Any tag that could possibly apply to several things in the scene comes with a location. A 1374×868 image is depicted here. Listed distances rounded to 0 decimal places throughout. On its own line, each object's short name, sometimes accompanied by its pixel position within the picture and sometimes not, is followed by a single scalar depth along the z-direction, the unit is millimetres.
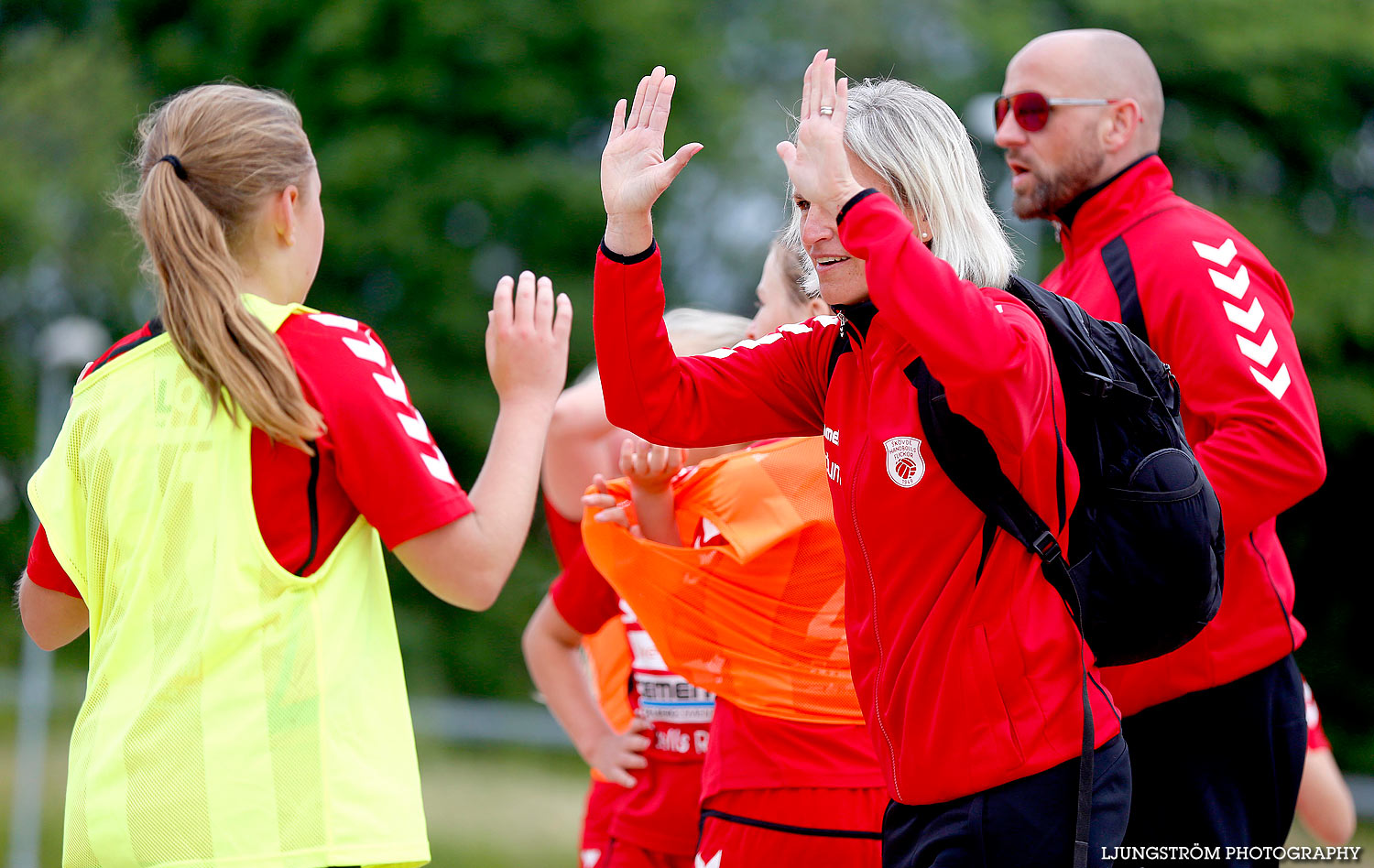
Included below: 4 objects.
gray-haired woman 3994
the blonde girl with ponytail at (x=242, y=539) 4430
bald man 5969
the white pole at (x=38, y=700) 17484
